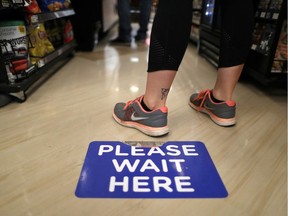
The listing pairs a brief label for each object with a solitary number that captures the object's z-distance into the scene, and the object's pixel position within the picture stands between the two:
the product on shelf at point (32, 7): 1.07
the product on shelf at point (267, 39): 1.07
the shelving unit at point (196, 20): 2.30
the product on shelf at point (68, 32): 1.62
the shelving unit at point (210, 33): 1.58
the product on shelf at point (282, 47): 1.07
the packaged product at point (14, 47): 0.94
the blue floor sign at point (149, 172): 0.58
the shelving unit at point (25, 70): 0.95
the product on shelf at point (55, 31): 1.51
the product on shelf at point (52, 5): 1.26
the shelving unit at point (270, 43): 1.04
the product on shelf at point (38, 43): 1.15
